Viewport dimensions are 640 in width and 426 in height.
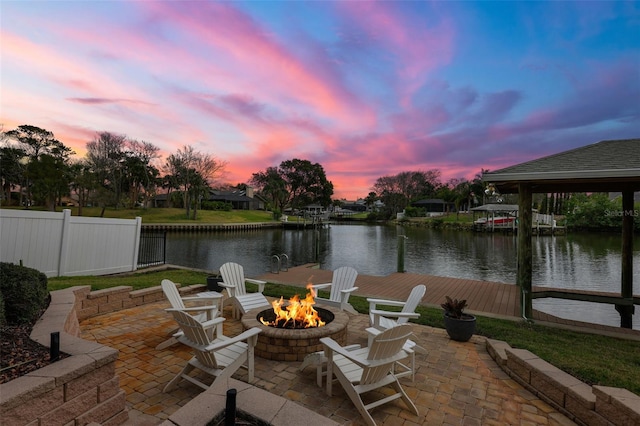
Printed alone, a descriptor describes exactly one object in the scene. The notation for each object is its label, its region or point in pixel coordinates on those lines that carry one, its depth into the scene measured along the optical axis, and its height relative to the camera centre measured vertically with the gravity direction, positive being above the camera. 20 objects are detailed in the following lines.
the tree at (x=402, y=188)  64.19 +9.04
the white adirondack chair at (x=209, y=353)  2.82 -1.37
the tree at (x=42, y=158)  30.72 +5.90
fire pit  3.58 -1.42
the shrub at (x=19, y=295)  2.97 -0.90
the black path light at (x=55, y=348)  2.19 -1.03
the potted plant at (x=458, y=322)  4.34 -1.35
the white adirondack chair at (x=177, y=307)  3.64 -1.23
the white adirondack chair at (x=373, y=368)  2.56 -1.33
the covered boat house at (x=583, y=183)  4.92 +1.04
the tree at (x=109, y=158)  38.00 +7.20
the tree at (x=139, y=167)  39.50 +6.45
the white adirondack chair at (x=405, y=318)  3.26 -1.18
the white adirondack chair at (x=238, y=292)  4.91 -1.32
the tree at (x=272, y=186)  57.06 +6.98
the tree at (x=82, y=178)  32.46 +3.78
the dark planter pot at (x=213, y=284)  6.45 -1.43
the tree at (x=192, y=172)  37.72 +6.04
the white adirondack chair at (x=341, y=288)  5.02 -1.15
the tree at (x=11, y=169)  34.12 +4.78
